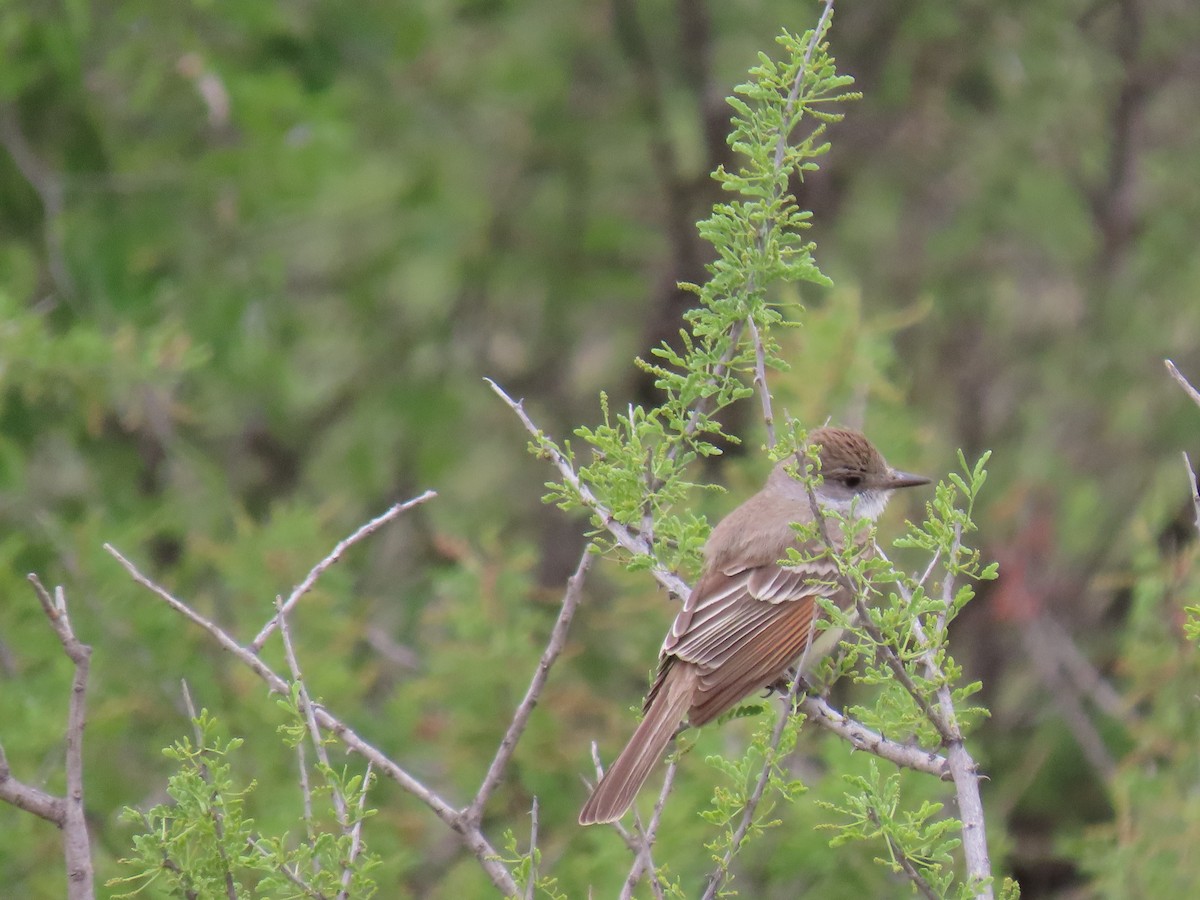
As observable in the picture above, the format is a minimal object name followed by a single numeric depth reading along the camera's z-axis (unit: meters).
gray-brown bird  8.96
